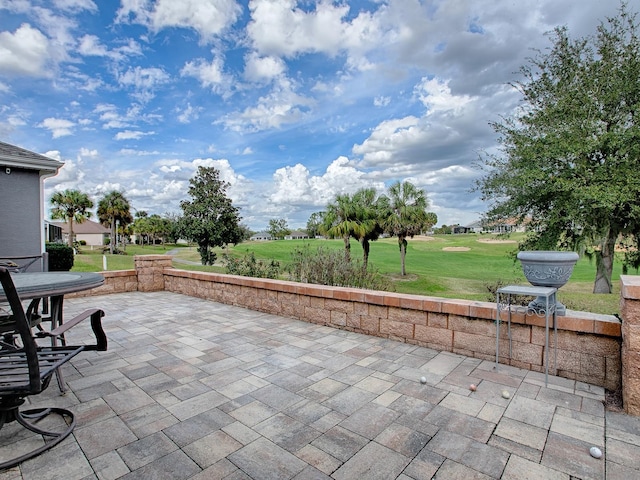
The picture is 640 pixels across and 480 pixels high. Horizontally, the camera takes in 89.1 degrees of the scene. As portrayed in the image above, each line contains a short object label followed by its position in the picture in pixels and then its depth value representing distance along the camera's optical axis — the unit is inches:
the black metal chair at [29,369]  60.1
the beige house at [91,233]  2078.9
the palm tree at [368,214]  580.4
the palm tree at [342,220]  562.6
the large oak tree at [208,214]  738.2
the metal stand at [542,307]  95.5
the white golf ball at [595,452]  65.4
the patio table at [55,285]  78.5
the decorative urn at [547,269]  101.4
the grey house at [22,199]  326.3
